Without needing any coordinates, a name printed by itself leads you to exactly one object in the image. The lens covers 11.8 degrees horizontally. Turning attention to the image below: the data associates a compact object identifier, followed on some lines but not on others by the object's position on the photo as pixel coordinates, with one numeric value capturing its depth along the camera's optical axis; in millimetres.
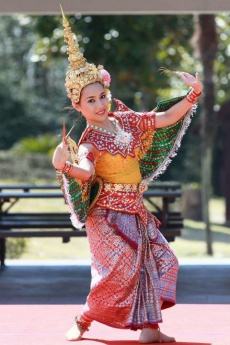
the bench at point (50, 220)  10688
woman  6871
